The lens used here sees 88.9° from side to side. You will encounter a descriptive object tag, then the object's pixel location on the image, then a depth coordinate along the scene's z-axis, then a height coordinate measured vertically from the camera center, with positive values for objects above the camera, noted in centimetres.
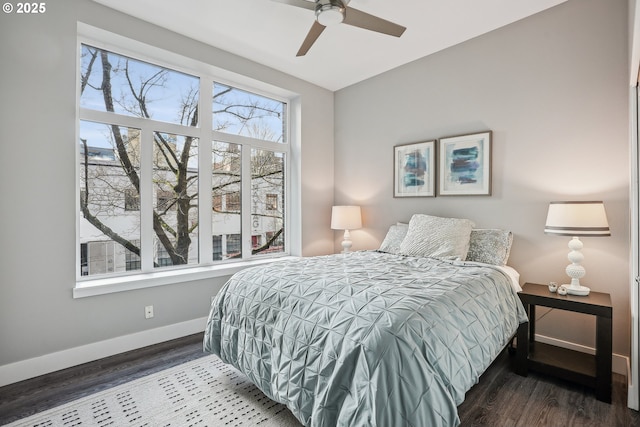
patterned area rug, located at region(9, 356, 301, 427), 182 -120
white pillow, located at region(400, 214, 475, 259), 276 -27
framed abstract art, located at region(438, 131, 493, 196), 307 +43
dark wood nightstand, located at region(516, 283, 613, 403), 201 -100
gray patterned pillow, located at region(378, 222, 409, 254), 327 -31
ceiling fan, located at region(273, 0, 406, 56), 216 +132
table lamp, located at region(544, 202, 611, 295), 217 -12
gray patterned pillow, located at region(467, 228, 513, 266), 272 -33
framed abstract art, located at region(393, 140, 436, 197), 349 +43
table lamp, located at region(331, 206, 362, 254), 394 -14
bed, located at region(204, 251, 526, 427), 130 -63
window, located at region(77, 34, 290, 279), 281 +41
